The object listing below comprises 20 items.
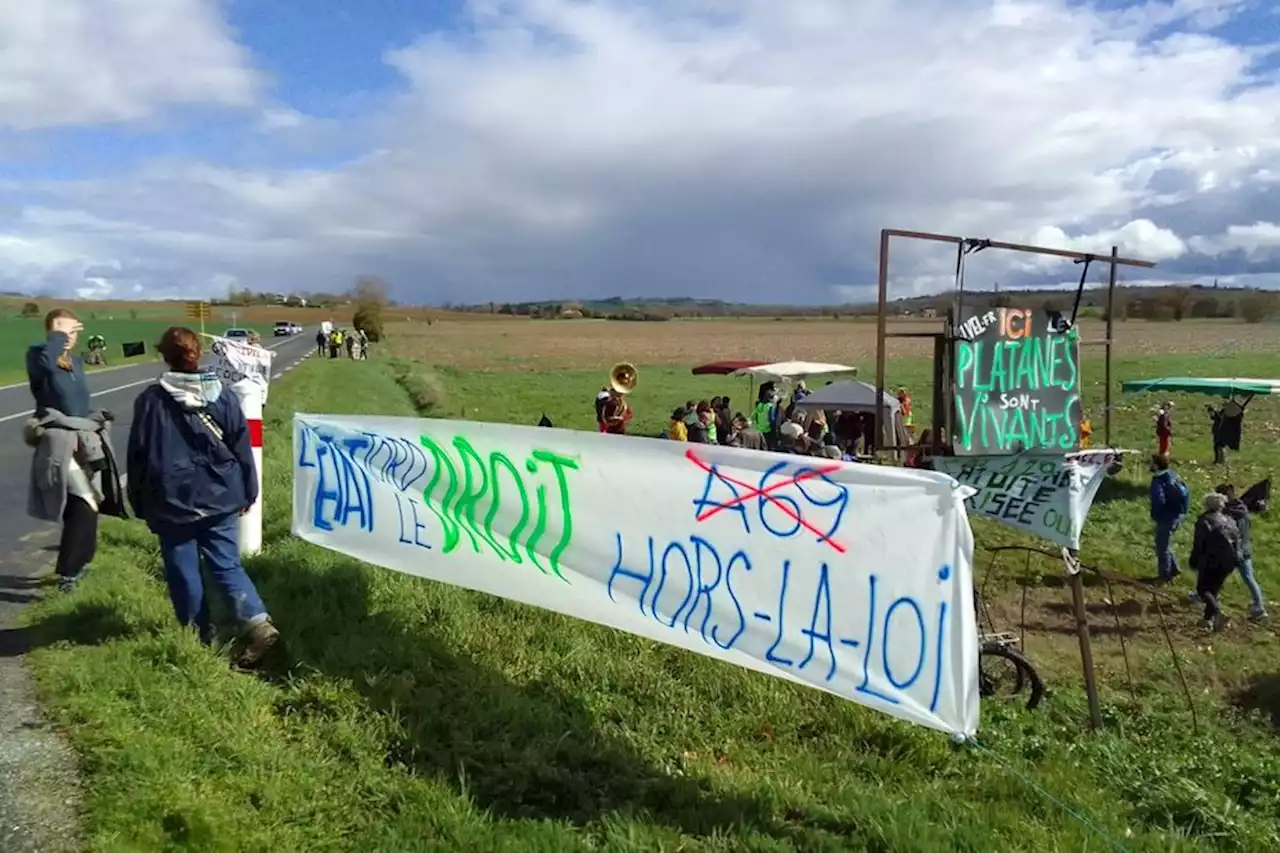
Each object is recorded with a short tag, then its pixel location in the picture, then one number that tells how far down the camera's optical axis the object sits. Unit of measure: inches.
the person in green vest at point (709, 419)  652.1
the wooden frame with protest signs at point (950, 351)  201.9
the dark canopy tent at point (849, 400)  688.4
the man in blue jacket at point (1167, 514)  424.5
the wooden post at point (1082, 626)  197.3
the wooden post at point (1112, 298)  275.3
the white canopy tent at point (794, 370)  797.2
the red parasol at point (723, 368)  856.9
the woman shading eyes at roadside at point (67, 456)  219.8
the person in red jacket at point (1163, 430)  707.4
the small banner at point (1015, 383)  240.2
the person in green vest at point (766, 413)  690.2
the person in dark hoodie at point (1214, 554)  362.6
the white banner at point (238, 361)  287.9
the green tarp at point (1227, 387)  661.9
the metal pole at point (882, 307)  220.4
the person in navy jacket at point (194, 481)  177.3
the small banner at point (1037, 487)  208.1
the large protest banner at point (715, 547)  132.6
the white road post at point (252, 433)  251.1
